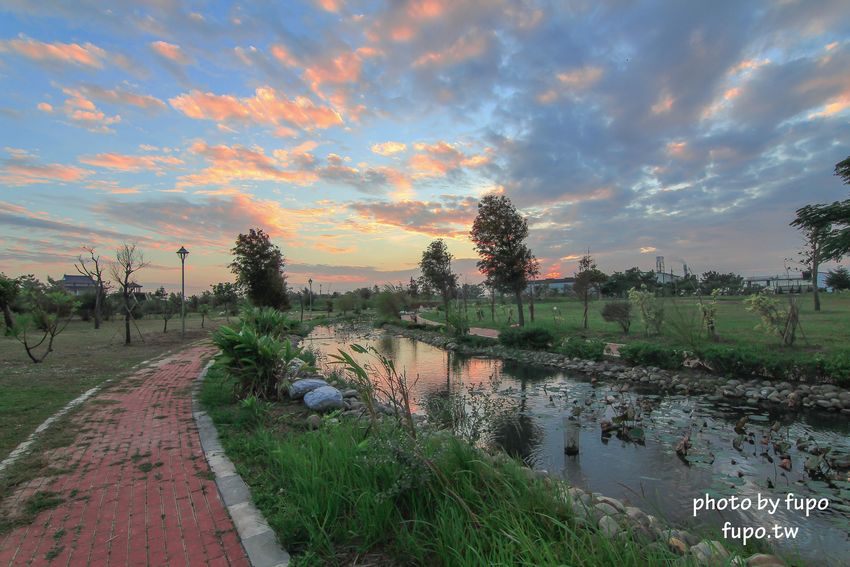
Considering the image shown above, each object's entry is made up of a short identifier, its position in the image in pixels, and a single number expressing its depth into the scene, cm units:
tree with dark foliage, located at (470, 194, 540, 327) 1856
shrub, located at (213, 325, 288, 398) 625
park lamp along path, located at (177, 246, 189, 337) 1714
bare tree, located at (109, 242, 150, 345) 1539
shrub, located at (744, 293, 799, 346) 1040
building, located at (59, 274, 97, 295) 4651
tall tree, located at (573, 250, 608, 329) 1791
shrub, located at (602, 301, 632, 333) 1529
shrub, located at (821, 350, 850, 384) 764
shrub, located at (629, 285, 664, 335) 1388
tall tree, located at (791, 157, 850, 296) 836
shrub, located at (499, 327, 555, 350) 1403
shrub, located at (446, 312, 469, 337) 1839
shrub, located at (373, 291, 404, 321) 3123
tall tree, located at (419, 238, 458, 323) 2670
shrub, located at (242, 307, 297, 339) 927
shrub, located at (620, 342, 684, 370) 1005
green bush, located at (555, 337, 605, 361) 1163
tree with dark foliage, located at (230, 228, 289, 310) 2236
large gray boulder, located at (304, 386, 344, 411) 588
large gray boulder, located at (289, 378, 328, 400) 644
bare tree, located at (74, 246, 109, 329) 1595
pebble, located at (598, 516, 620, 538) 230
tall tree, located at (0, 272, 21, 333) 1329
